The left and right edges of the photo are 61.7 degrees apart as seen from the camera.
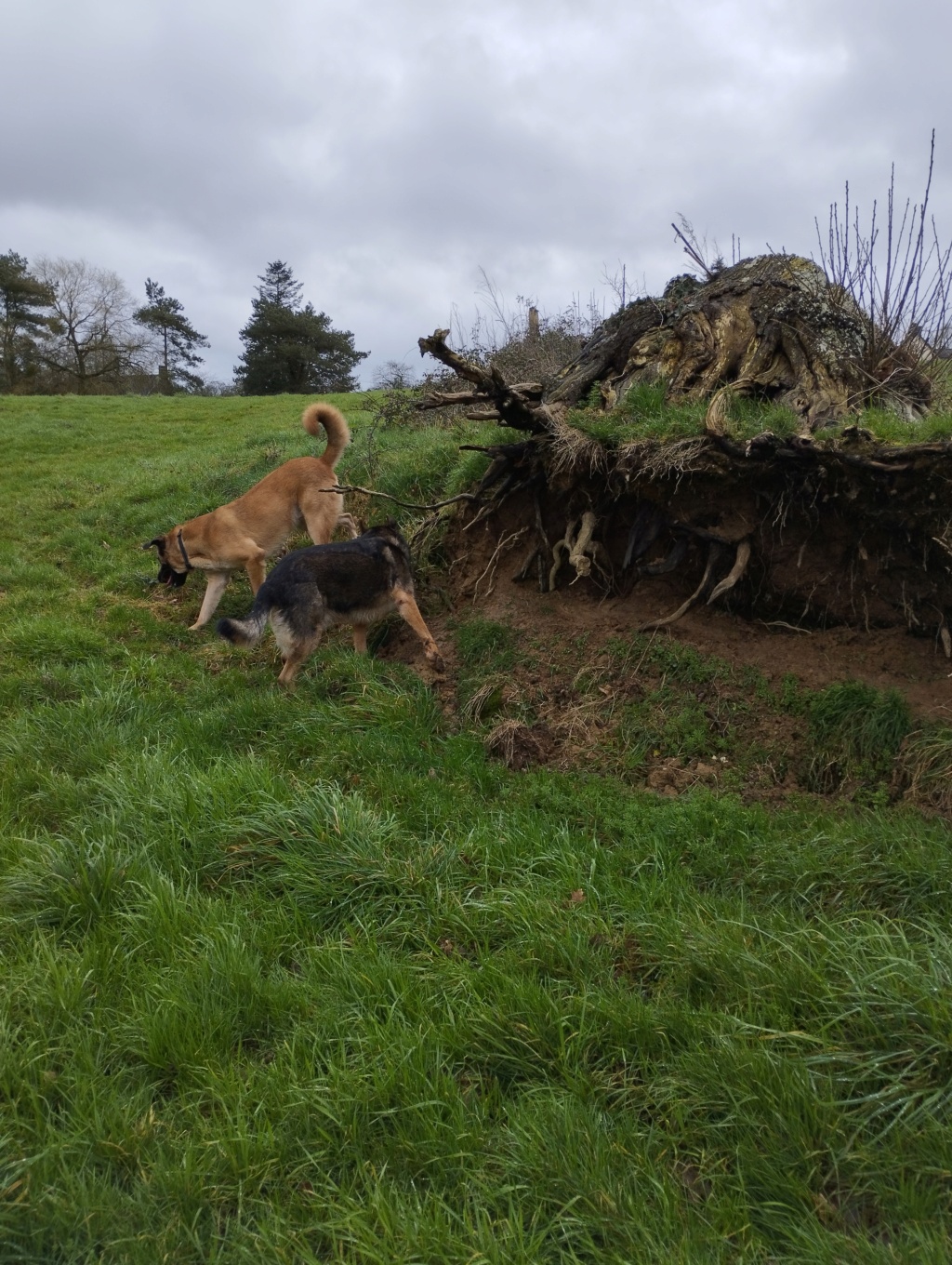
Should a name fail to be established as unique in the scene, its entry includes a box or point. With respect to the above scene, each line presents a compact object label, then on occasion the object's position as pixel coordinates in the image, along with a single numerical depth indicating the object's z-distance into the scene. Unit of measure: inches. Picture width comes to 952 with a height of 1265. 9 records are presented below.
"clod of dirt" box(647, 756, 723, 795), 185.0
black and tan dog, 250.4
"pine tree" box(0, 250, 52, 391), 1492.4
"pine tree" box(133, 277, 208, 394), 1700.3
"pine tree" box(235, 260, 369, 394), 1555.1
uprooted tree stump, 199.8
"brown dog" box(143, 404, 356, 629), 335.3
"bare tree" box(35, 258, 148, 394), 1576.0
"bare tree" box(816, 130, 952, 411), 247.8
